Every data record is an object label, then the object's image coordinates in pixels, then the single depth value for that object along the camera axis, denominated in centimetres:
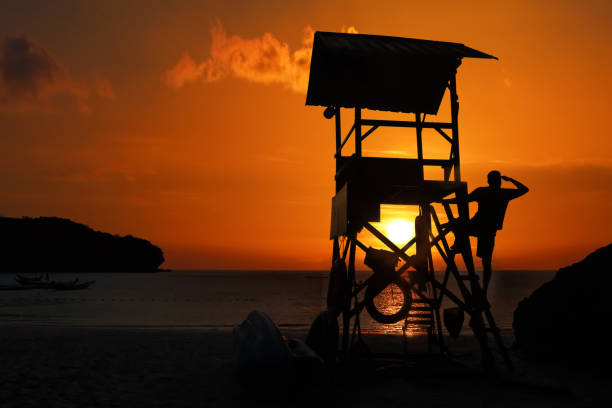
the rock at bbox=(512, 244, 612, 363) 1172
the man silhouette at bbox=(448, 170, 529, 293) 1052
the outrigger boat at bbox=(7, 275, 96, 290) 8631
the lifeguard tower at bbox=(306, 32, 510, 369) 1111
